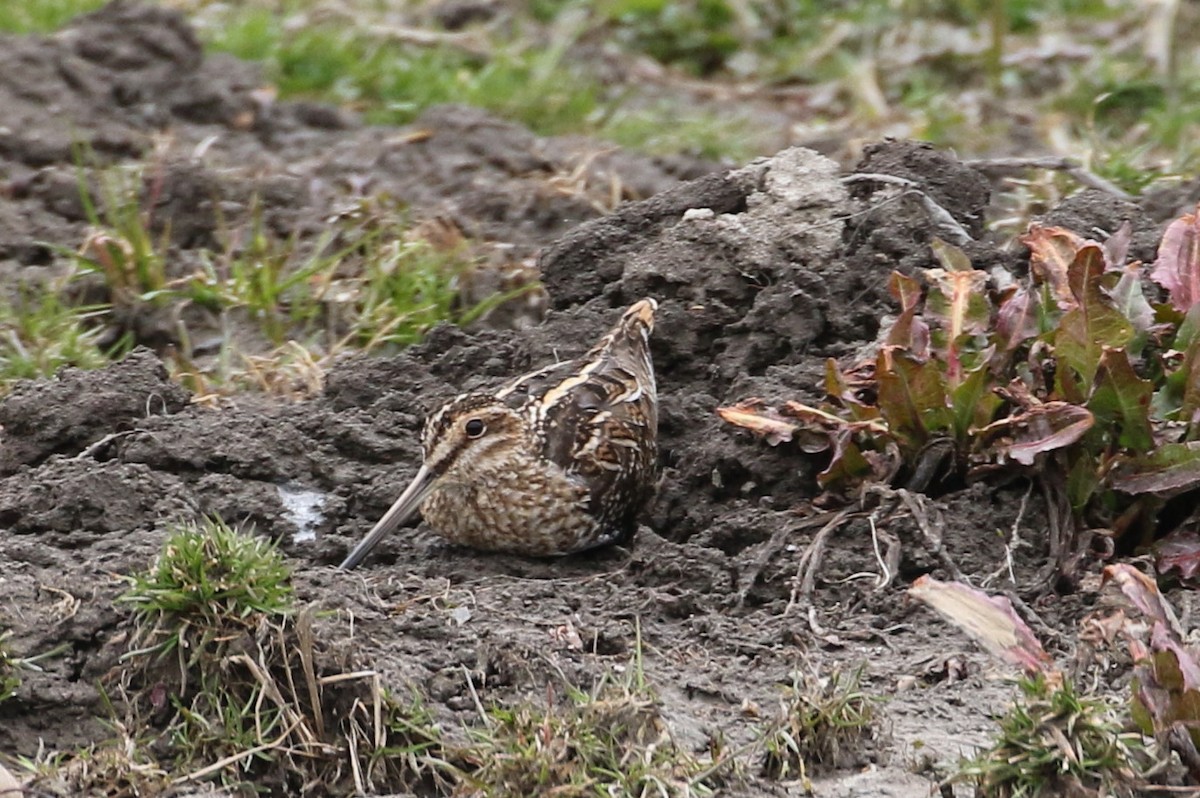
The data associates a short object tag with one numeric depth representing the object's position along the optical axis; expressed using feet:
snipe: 36.24
